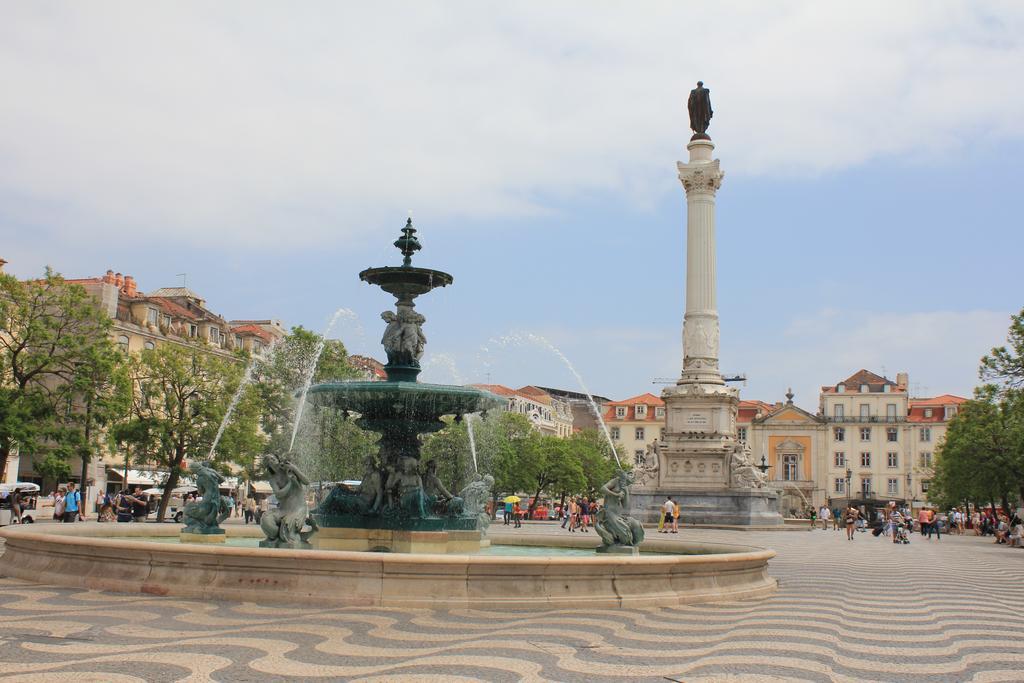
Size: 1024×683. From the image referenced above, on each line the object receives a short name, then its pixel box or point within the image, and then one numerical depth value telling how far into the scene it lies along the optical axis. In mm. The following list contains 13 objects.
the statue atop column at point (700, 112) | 46406
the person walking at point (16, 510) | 27697
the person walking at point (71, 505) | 27484
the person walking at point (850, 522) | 35750
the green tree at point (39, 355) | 30128
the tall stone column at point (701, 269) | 42719
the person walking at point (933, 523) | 41025
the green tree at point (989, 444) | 34406
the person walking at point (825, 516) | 47906
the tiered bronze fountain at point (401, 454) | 13406
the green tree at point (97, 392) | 30938
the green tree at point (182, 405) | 36938
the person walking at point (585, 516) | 35938
